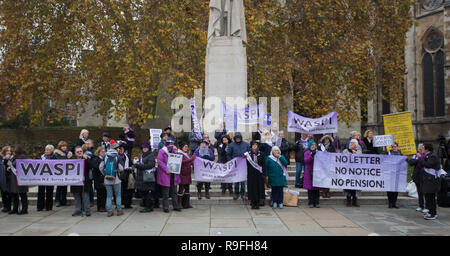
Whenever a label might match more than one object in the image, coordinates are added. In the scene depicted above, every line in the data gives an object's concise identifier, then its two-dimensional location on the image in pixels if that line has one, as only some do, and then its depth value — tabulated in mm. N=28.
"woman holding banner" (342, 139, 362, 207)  10938
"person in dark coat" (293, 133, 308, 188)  12148
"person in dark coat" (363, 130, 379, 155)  12008
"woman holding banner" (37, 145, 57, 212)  10445
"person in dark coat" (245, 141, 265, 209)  10461
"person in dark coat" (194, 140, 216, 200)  11289
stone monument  15031
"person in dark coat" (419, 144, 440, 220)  9266
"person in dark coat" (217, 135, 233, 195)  11617
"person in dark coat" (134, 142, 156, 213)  9930
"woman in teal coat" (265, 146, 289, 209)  10453
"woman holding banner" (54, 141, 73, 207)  10633
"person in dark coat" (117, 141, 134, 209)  10242
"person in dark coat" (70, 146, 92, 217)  9750
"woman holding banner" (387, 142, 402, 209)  10820
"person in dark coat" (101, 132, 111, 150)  12075
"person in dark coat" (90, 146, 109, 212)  9953
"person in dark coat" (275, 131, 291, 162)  12188
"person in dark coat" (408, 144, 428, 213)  9672
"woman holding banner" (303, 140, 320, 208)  10750
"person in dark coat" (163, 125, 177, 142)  11953
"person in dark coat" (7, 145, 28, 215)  10023
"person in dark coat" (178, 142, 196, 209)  10492
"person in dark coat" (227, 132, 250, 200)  11156
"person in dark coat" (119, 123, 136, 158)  13102
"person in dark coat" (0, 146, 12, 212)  10219
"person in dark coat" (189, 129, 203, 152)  12789
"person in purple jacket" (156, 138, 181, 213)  10031
